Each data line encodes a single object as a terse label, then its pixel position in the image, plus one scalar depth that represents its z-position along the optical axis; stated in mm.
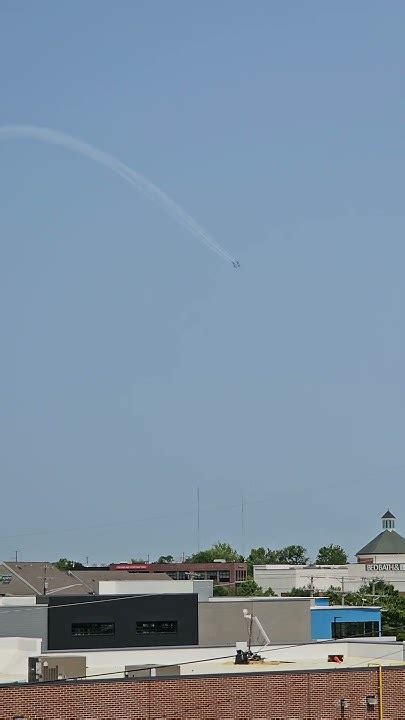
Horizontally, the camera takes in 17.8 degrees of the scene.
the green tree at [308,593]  186062
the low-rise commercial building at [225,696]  48500
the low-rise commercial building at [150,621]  90625
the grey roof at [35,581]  137625
